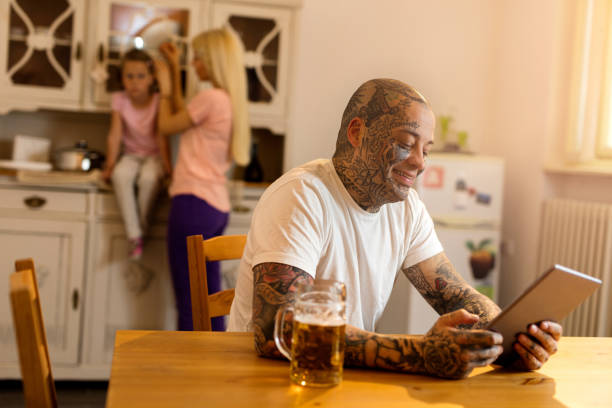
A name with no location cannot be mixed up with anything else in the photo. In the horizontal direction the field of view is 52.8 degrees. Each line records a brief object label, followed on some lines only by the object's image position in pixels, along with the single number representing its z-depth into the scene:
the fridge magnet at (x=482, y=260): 3.08
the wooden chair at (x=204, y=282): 1.42
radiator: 2.67
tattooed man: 1.07
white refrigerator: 3.04
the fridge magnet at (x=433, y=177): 3.03
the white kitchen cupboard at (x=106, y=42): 2.81
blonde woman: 2.64
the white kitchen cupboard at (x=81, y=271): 2.71
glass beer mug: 0.86
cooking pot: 2.86
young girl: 2.71
